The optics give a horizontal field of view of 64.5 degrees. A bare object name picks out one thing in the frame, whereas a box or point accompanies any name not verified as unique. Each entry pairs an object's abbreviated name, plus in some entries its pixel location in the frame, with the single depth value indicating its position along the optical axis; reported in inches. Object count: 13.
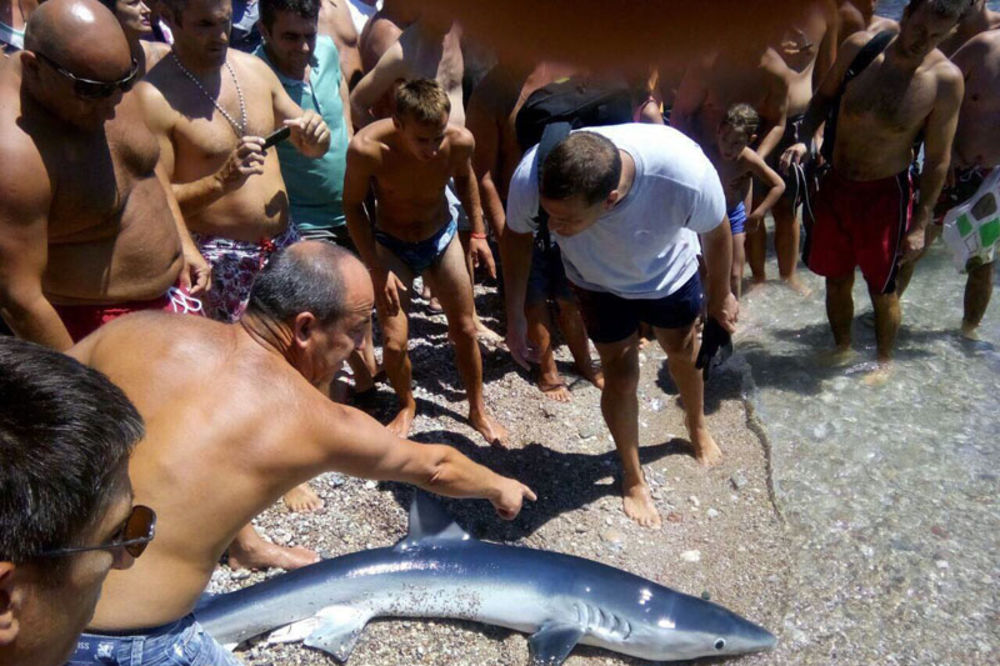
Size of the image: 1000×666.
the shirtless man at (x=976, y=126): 163.8
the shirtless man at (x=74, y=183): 87.2
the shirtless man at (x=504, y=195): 157.6
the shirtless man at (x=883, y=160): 149.1
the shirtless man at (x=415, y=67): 161.8
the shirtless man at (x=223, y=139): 121.6
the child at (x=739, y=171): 173.6
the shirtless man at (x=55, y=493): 38.9
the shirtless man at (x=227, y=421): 71.1
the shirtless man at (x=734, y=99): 176.4
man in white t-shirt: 106.5
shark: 105.6
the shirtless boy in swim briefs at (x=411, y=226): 139.6
